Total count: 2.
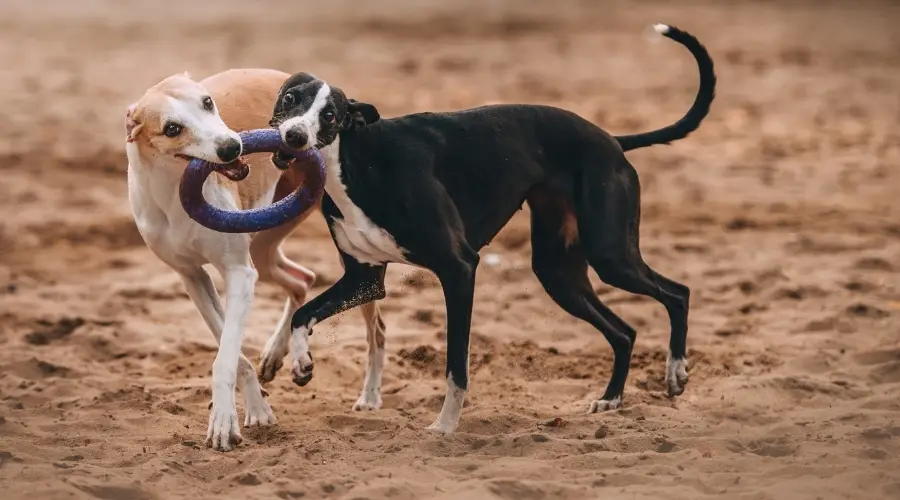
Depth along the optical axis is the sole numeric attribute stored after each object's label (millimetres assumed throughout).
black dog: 11055
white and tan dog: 10750
